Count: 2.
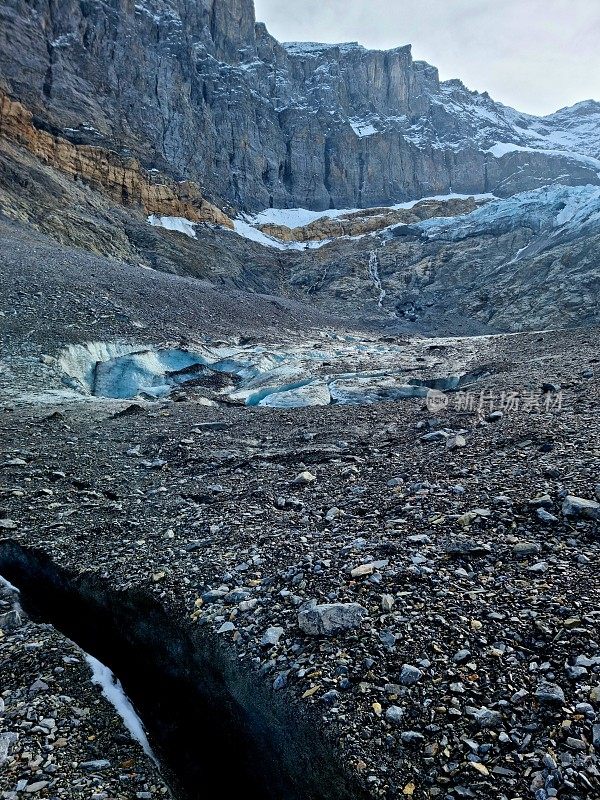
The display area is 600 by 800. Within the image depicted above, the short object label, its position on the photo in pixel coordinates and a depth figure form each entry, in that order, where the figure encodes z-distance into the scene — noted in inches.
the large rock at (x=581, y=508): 178.7
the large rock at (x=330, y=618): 145.4
